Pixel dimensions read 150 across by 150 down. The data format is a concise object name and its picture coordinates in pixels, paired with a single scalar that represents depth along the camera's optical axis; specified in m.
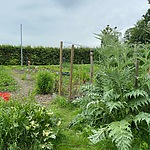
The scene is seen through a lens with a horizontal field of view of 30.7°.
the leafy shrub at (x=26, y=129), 3.72
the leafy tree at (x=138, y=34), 20.48
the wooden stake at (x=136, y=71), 4.11
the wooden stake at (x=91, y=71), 6.33
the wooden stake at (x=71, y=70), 6.67
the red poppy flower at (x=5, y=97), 4.96
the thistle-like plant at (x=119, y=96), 3.73
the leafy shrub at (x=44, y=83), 8.27
